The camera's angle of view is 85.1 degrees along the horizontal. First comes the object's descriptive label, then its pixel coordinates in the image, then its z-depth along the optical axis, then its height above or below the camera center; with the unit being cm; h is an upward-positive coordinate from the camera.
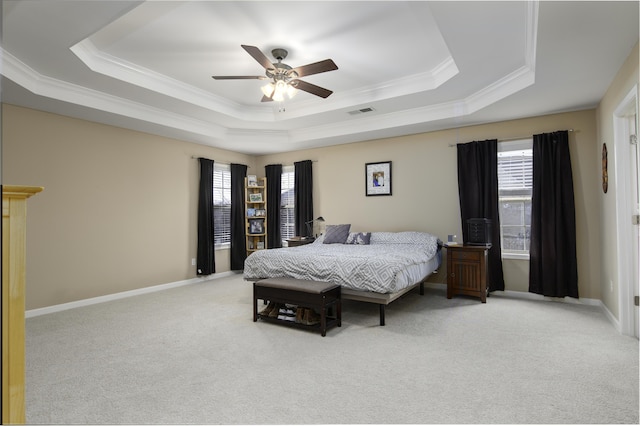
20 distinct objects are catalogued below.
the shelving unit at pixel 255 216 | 703 +4
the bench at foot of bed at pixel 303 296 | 343 -81
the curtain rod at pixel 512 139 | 485 +108
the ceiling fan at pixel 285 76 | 324 +140
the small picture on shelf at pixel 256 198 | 703 +40
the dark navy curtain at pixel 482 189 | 493 +38
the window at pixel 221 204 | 662 +27
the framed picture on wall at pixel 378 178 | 595 +66
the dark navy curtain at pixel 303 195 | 671 +43
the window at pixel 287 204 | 712 +28
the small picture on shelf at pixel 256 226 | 706 -18
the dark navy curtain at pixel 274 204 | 705 +28
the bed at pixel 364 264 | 360 -54
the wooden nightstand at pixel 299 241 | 626 -43
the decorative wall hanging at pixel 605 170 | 384 +50
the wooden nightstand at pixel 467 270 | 456 -73
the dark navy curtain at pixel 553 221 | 448 -9
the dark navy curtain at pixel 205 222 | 618 -7
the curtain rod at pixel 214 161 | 621 +109
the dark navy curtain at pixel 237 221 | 682 -6
